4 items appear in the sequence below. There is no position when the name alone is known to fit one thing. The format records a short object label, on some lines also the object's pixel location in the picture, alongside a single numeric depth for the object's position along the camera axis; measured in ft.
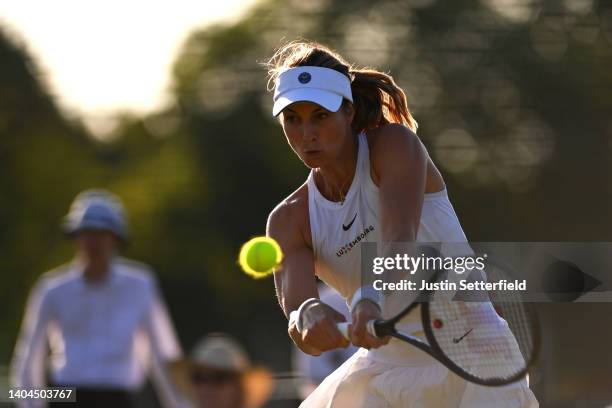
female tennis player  29.14
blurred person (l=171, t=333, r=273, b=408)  58.03
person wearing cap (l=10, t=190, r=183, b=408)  47.50
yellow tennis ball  29.84
